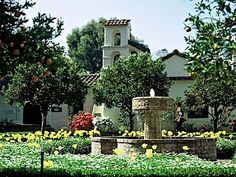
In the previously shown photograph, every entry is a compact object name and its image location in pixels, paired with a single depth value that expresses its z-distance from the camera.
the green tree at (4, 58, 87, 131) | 26.75
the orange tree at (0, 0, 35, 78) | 5.56
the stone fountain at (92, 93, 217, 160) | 13.52
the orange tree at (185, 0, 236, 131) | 6.14
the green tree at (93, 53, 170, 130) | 27.00
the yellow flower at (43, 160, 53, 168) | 8.38
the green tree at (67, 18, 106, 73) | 60.12
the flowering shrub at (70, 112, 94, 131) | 26.28
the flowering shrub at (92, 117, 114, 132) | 27.48
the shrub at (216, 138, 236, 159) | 16.39
